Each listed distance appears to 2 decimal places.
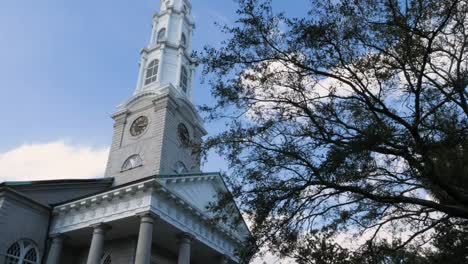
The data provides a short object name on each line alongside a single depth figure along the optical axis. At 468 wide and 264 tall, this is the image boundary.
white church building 20.33
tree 9.24
